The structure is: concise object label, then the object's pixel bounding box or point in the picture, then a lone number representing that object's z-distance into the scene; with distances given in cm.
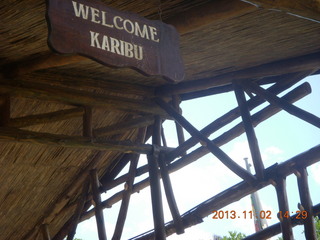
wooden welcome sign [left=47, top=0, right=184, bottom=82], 212
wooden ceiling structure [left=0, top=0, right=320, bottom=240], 404
